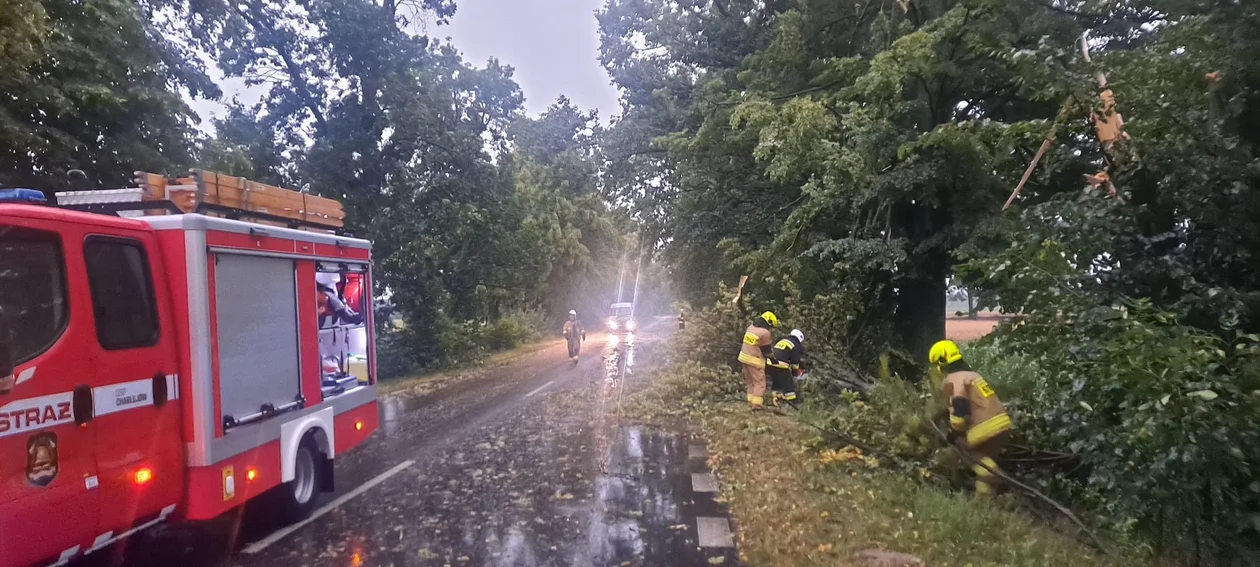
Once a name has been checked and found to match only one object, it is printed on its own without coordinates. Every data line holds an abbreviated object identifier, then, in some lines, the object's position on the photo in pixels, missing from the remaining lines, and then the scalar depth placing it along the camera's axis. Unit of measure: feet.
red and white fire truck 14.66
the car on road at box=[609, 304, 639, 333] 115.71
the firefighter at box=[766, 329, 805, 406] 38.04
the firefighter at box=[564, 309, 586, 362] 73.61
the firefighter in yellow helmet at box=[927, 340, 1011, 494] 22.34
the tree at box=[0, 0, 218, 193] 30.63
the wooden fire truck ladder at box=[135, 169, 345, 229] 19.85
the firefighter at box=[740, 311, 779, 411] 38.27
